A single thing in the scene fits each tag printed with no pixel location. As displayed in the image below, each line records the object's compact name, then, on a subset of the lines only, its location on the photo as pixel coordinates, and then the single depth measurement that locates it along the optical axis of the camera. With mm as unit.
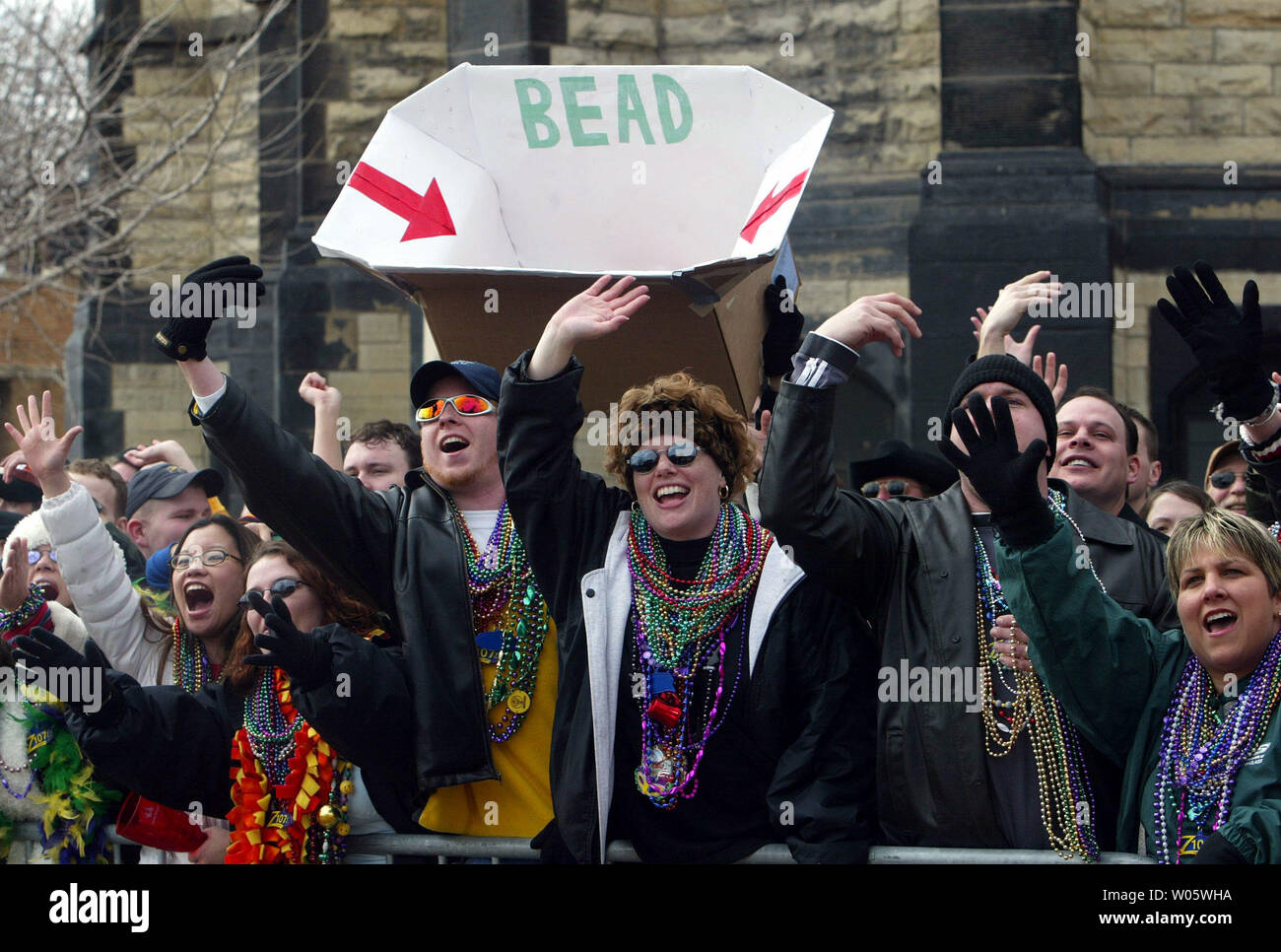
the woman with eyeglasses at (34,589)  4859
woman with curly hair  4066
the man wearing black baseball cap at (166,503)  6574
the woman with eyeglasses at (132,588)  5012
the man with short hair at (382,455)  5773
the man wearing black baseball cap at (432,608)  4277
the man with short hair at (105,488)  7121
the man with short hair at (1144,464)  5637
